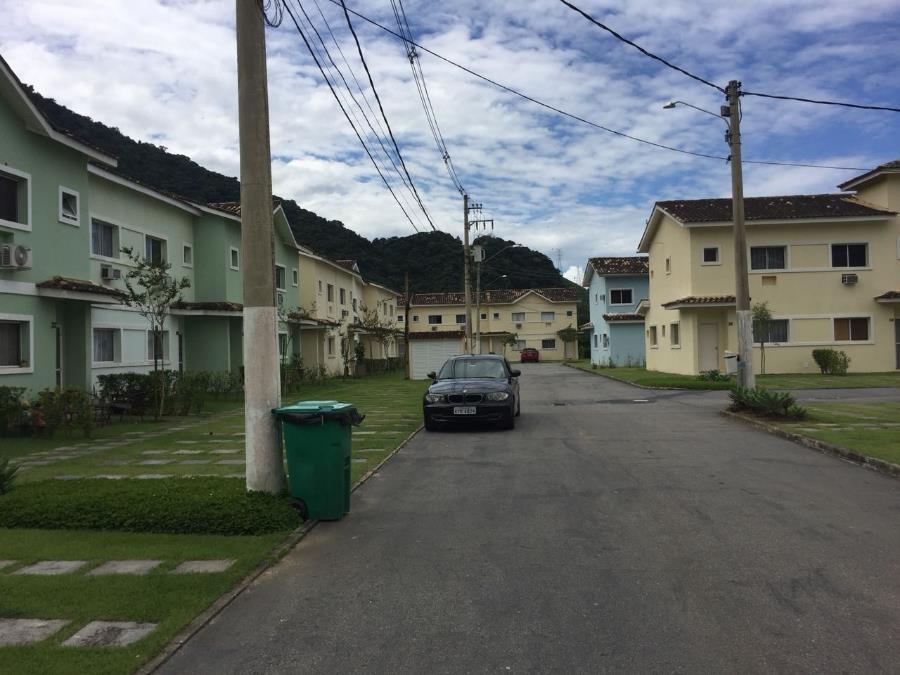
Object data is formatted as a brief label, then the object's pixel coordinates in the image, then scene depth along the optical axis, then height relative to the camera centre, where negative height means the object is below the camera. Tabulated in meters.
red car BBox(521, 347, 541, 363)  69.31 -0.99
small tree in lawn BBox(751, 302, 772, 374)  27.56 +0.60
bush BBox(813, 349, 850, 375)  28.64 -0.92
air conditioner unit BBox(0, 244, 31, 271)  13.50 +1.88
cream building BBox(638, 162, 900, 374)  29.55 +2.36
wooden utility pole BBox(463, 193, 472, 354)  33.34 +3.56
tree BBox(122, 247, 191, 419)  16.42 +1.48
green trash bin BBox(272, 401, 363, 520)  6.64 -0.97
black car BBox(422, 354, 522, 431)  13.48 -1.04
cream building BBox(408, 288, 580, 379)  70.81 +2.83
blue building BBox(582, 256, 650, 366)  43.34 +2.22
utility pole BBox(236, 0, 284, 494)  6.74 +0.84
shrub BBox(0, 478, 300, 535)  6.30 -1.41
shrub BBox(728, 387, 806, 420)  14.07 -1.28
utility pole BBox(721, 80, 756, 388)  16.08 +2.02
